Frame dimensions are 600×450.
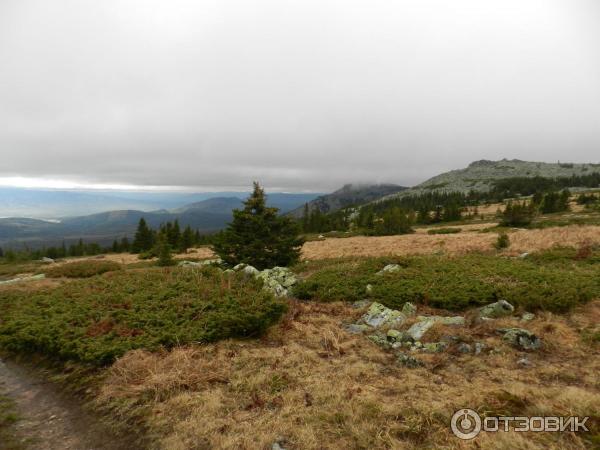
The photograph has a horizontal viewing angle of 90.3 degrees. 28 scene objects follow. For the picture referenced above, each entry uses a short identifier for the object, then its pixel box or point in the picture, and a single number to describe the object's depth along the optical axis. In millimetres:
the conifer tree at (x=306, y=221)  89375
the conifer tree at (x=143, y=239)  63844
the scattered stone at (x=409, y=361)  7473
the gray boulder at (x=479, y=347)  7860
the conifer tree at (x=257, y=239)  19781
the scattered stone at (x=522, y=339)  7918
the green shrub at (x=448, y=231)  44412
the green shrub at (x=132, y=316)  8422
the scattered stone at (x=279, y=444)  4871
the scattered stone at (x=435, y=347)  8117
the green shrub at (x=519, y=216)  45219
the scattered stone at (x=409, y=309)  10688
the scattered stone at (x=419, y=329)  8867
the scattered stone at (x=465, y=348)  7945
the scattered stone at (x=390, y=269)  14207
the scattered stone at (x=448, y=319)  9570
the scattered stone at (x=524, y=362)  7119
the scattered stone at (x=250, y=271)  13492
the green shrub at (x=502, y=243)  21891
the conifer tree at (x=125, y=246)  77781
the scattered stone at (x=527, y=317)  9345
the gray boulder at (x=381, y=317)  9992
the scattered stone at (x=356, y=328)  9758
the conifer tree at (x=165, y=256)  32500
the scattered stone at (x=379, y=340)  8656
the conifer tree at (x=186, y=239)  58416
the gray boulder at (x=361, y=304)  11945
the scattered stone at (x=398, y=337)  8744
